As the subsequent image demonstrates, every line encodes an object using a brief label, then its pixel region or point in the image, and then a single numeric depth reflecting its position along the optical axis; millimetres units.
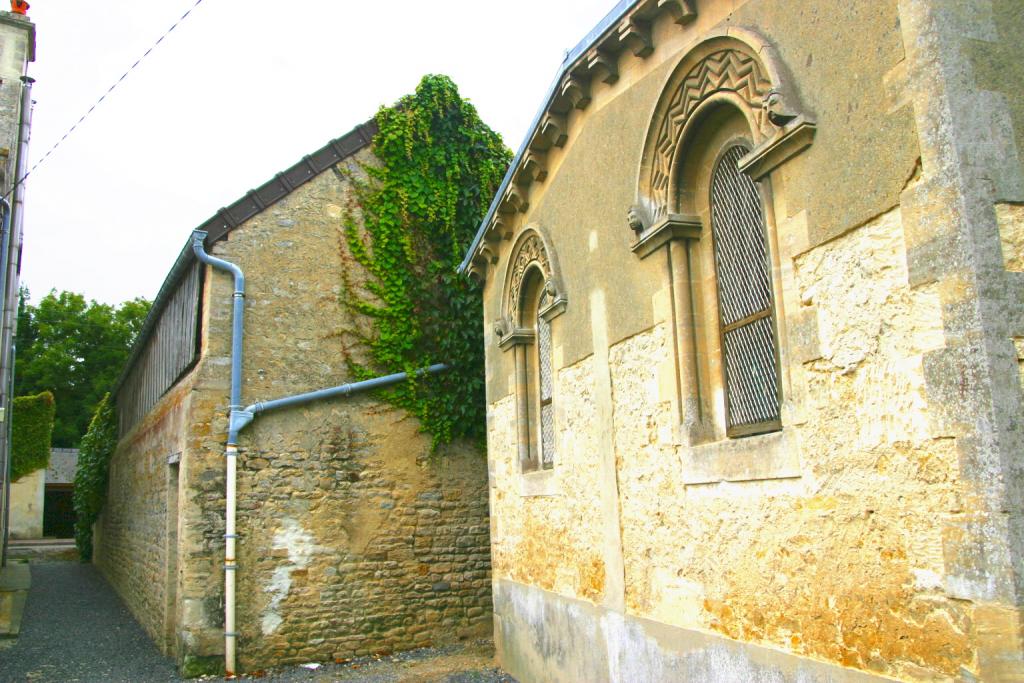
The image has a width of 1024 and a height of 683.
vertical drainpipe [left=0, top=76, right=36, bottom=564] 13547
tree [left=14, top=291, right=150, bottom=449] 41625
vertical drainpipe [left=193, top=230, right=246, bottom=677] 9203
